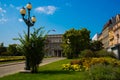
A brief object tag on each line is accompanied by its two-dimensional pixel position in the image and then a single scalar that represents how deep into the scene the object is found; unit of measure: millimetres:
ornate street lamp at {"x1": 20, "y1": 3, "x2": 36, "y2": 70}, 10457
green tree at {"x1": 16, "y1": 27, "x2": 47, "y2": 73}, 9988
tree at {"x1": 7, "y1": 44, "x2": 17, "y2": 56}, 46555
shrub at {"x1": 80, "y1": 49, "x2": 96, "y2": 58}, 20547
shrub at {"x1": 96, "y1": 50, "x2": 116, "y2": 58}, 19454
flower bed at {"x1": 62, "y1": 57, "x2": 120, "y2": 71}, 10695
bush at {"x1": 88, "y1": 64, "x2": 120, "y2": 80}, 5325
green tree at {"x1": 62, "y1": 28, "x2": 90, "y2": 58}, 34281
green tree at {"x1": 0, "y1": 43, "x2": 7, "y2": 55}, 48736
